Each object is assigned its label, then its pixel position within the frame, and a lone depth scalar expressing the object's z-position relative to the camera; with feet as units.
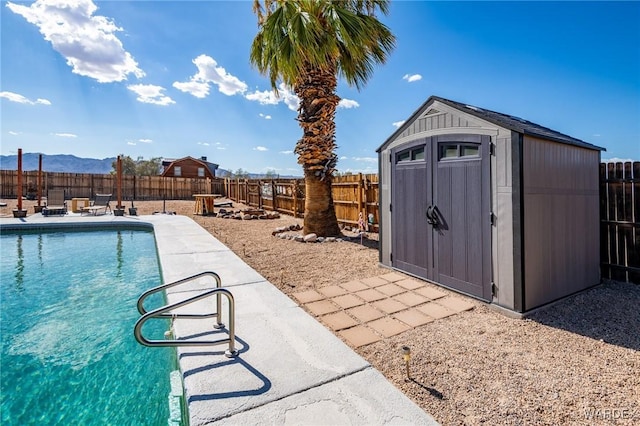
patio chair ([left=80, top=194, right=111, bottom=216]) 44.92
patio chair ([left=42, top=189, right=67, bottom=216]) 41.50
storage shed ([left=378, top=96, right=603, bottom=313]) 11.18
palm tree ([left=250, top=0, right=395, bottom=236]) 22.39
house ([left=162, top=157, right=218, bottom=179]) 108.06
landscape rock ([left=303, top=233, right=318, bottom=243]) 25.40
